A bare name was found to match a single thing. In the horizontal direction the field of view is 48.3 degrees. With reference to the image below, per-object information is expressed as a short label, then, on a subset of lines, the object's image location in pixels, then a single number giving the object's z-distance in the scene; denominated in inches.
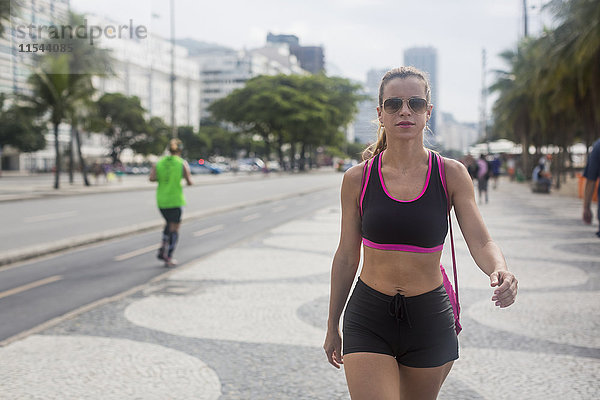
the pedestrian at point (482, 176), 902.8
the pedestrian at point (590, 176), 230.8
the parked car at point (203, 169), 2955.2
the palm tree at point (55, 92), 1254.6
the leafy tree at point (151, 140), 3107.8
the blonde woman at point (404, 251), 96.7
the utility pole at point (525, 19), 1744.6
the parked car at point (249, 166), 3274.1
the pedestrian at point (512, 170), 2065.1
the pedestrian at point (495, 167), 1423.7
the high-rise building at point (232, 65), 5959.6
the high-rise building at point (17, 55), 2751.0
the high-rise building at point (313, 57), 4045.3
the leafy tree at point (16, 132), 2682.1
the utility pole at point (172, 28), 1922.0
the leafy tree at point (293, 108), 2999.5
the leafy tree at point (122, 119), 2965.1
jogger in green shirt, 364.5
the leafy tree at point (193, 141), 4128.2
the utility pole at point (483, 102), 3163.6
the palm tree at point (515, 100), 1607.0
